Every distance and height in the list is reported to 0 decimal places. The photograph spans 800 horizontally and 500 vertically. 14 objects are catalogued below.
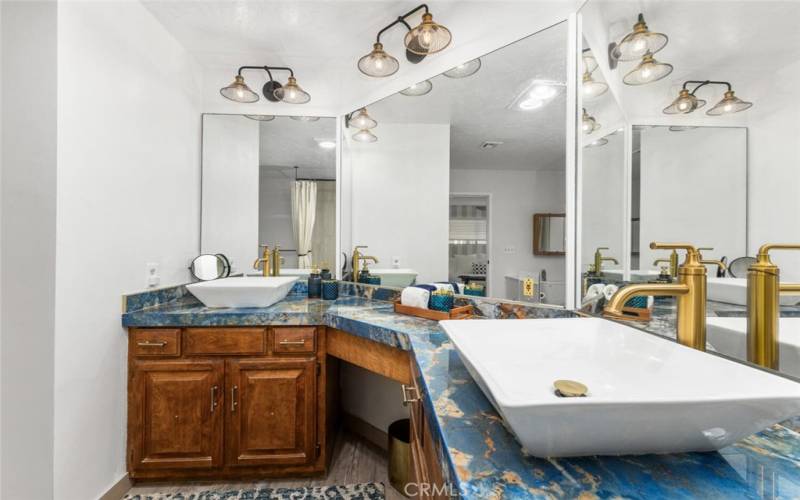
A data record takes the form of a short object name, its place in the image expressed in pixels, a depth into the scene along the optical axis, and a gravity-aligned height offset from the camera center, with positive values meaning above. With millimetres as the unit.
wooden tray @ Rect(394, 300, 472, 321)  1488 -296
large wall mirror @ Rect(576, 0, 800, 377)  686 +266
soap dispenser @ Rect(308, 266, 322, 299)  2191 -258
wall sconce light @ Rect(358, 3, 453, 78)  1557 +1041
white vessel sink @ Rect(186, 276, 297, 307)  1723 -242
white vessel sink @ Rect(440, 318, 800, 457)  439 -237
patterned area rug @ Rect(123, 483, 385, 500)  1587 -1217
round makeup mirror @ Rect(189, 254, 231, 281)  2160 -131
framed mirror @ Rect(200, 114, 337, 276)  2264 +417
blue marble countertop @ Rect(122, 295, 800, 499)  434 -319
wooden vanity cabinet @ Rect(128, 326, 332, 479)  1620 -783
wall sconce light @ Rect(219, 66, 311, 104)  2148 +1061
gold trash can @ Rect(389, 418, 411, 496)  1629 -1080
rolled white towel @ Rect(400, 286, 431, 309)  1585 -232
